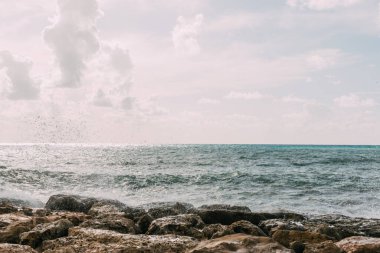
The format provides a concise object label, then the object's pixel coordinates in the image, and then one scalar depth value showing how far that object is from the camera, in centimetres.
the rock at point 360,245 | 846
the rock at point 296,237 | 924
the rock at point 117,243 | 778
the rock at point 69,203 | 1725
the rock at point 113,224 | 984
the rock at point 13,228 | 938
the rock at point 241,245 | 696
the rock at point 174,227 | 1015
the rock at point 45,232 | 896
